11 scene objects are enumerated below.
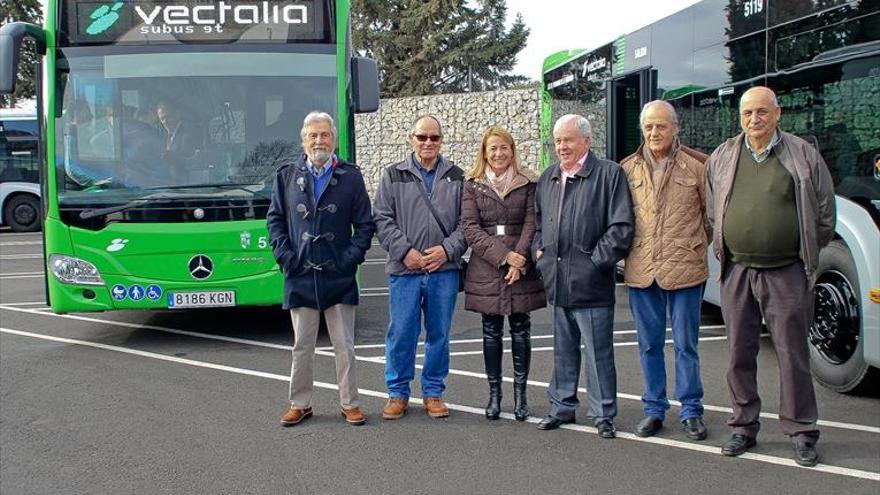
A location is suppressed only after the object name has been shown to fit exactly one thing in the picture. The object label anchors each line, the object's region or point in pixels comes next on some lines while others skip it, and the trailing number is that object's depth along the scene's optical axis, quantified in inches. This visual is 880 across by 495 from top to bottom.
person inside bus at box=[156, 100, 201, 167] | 284.4
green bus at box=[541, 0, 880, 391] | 208.5
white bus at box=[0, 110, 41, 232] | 860.0
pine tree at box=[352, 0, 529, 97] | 1549.0
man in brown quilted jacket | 188.9
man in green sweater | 171.9
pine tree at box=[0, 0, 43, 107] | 1363.2
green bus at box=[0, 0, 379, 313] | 282.7
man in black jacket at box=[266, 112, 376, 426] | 204.7
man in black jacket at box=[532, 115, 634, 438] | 191.6
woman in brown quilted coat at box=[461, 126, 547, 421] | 203.8
